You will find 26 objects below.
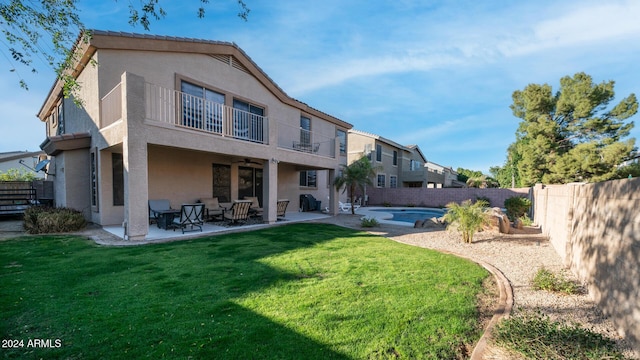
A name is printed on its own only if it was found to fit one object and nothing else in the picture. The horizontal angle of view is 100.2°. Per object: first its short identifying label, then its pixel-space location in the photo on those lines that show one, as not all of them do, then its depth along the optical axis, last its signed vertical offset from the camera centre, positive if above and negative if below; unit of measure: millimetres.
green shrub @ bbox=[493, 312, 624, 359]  2709 -1818
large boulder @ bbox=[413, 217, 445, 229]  12274 -2348
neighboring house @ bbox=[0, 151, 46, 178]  23797 +890
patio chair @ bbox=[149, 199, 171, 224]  10130 -1309
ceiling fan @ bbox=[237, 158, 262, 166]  13202 +539
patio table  9484 -1608
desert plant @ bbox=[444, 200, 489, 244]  8672 -1471
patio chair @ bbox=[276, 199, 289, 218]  12830 -1654
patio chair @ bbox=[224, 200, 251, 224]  10617 -1580
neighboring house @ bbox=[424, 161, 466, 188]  35125 -478
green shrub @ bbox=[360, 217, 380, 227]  12219 -2276
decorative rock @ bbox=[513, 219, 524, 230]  11359 -2206
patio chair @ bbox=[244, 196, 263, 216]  12546 -1750
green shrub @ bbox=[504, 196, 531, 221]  15266 -1899
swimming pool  17781 -3157
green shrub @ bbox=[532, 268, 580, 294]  4558 -1920
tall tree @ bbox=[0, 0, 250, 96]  4680 +2645
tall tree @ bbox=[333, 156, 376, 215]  15453 -106
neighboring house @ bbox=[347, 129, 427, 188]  28703 +1726
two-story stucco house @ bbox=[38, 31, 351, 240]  7875 +1452
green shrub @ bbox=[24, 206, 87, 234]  8883 -1664
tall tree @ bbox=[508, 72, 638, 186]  21859 +3825
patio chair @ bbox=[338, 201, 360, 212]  20372 -2670
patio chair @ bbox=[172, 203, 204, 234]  9125 -1557
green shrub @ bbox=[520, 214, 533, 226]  13054 -2401
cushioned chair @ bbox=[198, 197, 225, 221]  11898 -1640
